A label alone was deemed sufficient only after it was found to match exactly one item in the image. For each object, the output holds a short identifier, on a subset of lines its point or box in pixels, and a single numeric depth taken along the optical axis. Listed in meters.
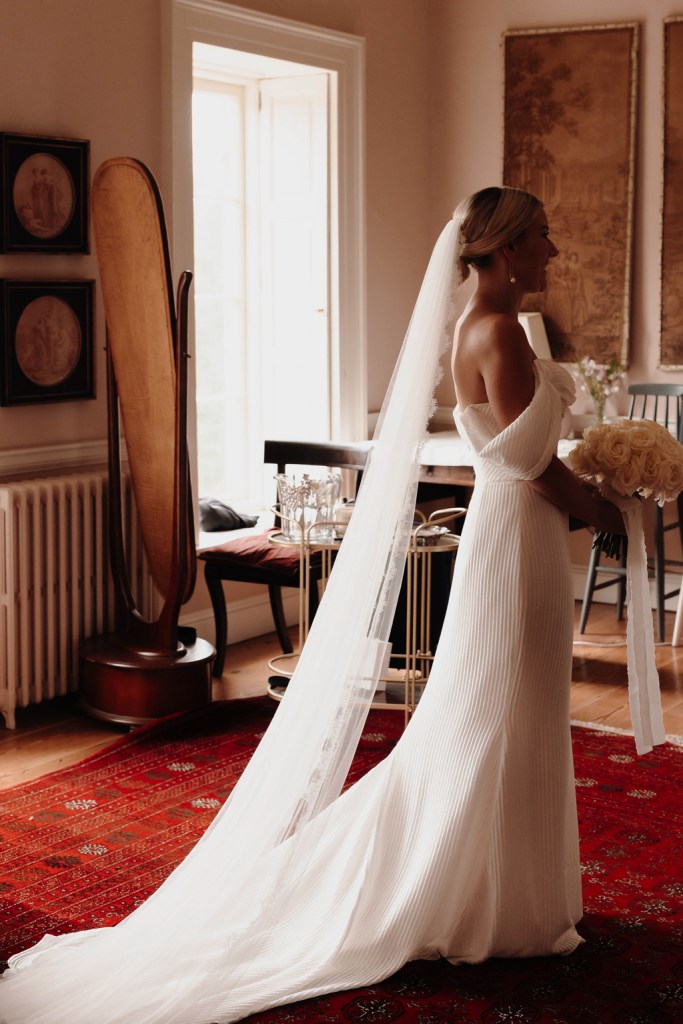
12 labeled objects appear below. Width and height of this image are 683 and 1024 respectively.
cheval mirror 4.37
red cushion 4.88
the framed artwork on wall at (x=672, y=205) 6.07
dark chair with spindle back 5.89
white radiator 4.46
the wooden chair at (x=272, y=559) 4.91
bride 2.62
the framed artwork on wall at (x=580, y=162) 6.25
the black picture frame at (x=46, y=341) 4.52
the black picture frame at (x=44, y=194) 4.47
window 5.99
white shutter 6.11
